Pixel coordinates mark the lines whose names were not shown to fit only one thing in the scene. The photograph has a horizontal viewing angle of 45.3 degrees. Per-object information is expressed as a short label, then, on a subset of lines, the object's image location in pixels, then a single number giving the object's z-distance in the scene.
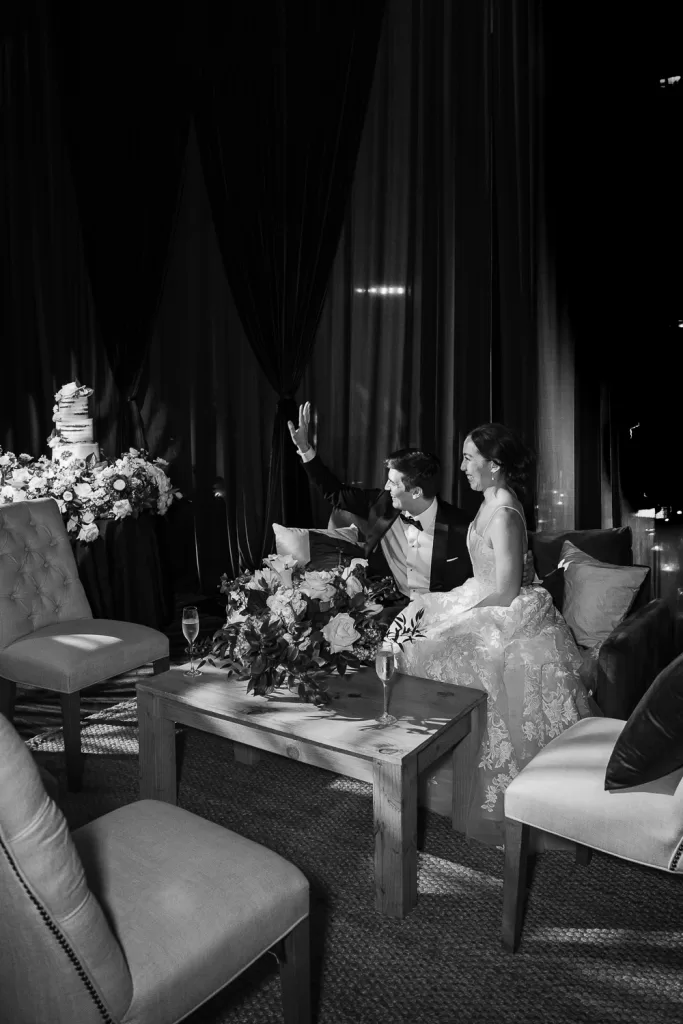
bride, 2.63
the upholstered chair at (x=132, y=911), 1.16
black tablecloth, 4.66
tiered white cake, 5.10
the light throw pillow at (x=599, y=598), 3.09
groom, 3.76
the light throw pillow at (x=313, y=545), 4.01
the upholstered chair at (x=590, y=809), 1.81
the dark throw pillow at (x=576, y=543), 3.29
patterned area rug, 1.90
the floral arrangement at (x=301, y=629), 2.46
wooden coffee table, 2.16
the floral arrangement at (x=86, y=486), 4.54
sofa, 2.64
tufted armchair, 3.01
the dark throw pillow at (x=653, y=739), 1.79
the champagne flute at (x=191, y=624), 2.65
